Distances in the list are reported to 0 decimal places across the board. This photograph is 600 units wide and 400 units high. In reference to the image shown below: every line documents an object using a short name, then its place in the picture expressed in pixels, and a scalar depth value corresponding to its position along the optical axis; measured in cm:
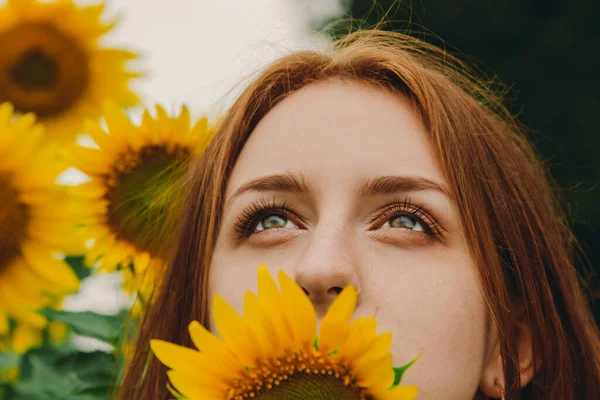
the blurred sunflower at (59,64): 277
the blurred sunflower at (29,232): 225
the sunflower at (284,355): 115
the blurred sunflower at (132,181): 229
